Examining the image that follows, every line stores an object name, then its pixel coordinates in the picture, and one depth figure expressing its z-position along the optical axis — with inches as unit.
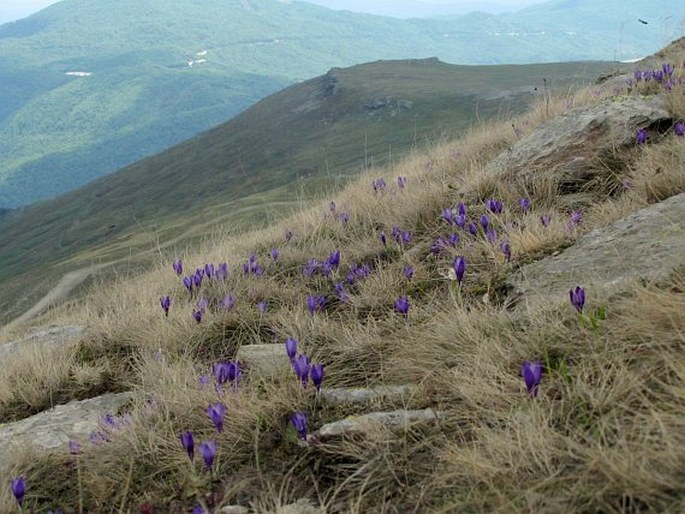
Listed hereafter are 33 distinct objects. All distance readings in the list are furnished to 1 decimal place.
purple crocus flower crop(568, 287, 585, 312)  109.4
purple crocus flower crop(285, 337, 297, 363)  124.3
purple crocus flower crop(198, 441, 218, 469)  97.3
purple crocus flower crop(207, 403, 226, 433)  106.3
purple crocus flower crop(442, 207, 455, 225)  199.3
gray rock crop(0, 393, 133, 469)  129.6
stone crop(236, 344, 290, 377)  136.3
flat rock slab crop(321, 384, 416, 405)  118.3
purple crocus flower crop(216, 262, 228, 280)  212.4
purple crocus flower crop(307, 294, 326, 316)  160.2
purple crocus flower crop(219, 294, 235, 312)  180.7
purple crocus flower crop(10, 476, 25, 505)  100.3
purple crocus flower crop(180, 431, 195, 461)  101.2
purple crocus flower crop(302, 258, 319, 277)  203.0
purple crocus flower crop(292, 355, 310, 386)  116.8
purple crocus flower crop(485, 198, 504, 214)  193.9
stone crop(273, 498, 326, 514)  91.6
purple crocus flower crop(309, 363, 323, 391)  114.5
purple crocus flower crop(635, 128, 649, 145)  209.3
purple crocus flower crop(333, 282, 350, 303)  173.5
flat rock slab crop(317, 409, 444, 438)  105.8
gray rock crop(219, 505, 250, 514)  96.4
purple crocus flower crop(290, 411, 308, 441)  105.3
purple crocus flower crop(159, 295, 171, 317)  185.2
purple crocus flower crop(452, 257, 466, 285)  141.8
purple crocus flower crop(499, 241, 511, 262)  158.2
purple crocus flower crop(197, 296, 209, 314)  182.1
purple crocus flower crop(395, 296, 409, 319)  142.5
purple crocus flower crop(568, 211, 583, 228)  171.5
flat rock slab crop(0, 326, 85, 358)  206.1
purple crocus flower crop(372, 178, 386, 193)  290.5
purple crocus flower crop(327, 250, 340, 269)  192.6
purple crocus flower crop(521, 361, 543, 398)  92.8
